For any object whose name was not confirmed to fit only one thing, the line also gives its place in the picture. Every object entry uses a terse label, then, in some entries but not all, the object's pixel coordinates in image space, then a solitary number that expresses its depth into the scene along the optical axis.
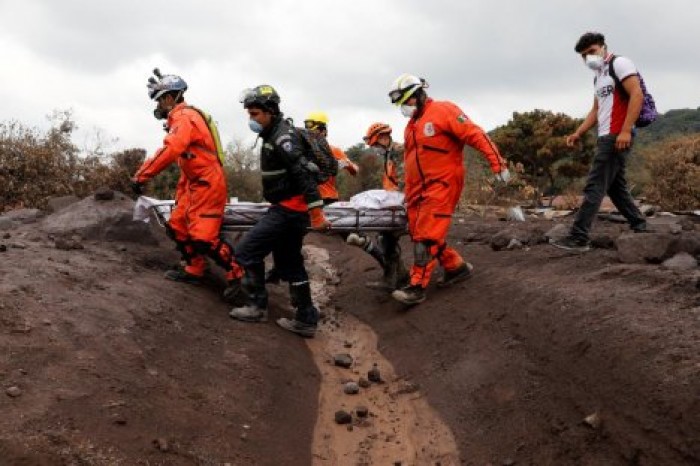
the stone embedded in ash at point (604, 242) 6.43
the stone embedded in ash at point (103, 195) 7.83
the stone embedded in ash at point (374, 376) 5.73
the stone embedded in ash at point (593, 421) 3.62
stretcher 6.71
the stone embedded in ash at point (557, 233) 7.37
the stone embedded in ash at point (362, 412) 5.00
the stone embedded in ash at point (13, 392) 3.32
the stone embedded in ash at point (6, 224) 8.01
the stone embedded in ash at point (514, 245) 7.66
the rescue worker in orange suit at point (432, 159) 6.20
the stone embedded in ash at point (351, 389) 5.46
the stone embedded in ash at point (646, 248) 5.45
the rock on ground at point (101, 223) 7.49
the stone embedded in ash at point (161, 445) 3.47
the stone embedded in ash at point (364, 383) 5.59
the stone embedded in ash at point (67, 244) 6.50
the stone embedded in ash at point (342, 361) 6.08
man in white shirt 5.93
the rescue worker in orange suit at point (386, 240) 7.44
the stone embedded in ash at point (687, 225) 7.64
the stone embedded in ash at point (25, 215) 8.41
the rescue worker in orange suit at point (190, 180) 6.02
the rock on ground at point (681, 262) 5.12
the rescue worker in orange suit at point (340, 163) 8.02
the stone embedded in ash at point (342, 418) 4.86
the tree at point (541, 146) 20.94
